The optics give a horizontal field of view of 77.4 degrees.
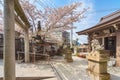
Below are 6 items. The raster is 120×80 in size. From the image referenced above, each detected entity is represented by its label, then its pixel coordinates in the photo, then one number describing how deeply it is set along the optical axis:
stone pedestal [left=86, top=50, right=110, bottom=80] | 2.20
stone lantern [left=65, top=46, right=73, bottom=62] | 4.64
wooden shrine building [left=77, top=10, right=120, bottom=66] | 3.47
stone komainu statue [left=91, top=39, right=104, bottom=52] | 2.27
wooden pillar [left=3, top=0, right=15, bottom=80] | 1.69
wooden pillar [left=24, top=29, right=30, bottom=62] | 4.91
